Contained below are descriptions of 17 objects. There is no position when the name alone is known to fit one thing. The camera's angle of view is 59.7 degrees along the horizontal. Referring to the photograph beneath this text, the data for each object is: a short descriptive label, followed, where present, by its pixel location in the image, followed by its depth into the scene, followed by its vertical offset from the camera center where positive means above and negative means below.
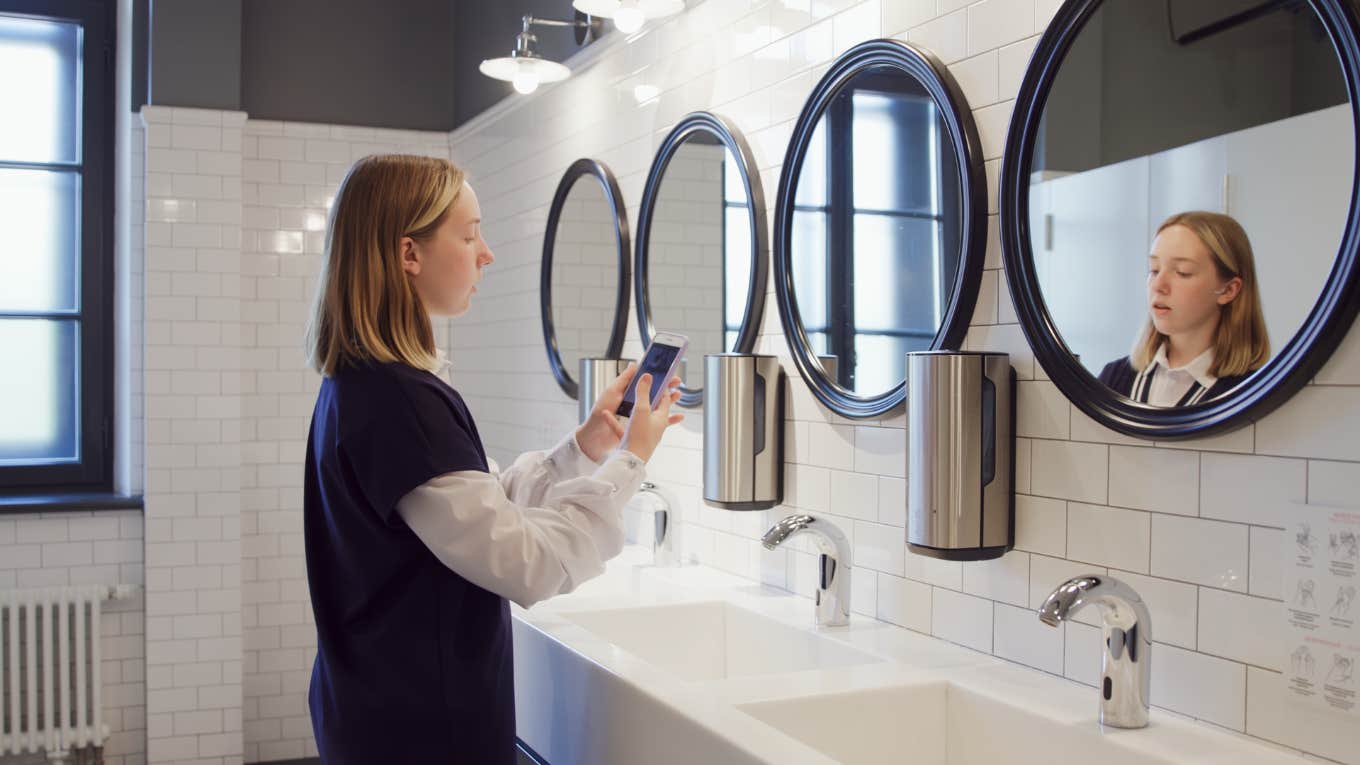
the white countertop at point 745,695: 1.43 -0.46
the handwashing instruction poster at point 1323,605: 1.32 -0.26
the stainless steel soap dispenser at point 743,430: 2.35 -0.13
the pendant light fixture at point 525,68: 3.05 +0.77
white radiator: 4.01 -1.09
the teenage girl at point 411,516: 1.46 -0.20
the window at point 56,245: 4.48 +0.42
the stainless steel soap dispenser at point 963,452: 1.73 -0.12
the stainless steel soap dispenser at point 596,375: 2.99 -0.03
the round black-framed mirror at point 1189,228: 1.32 +0.18
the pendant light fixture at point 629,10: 2.60 +0.78
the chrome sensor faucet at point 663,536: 2.81 -0.41
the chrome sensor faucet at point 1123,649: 1.48 -0.35
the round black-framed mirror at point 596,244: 3.24 +0.34
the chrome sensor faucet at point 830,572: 2.08 -0.36
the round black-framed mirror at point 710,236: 2.55 +0.29
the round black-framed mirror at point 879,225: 1.93 +0.26
